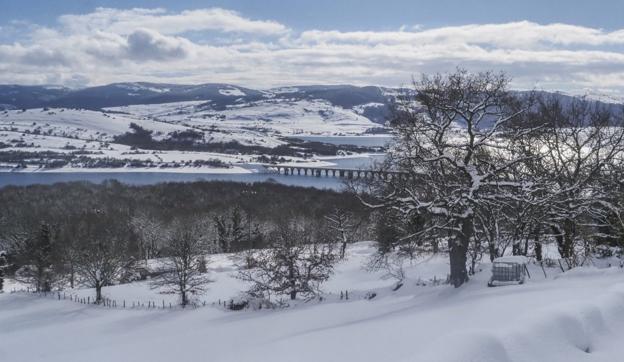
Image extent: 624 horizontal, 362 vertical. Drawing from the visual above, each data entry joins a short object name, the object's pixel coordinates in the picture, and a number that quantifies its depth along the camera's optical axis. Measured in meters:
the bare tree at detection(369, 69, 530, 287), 18.03
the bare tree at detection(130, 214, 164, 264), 83.01
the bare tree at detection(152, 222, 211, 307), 43.03
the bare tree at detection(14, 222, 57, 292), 54.06
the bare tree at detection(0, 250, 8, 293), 56.29
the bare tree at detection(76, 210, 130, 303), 47.04
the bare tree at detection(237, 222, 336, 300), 36.91
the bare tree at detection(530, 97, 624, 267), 20.84
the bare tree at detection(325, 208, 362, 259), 69.14
